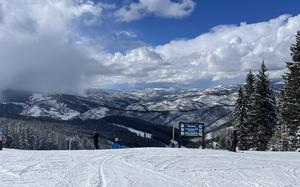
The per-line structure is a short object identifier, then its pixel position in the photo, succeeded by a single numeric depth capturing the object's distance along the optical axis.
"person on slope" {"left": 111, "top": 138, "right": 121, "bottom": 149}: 17.38
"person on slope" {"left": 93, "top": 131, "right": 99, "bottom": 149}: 17.45
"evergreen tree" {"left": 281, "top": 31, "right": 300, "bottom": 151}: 22.04
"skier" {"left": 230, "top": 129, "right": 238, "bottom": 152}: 16.62
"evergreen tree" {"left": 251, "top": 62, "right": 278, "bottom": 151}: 25.28
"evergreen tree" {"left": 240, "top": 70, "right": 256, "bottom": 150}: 25.67
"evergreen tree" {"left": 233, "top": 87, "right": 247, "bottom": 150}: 26.35
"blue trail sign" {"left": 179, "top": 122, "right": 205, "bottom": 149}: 18.71
